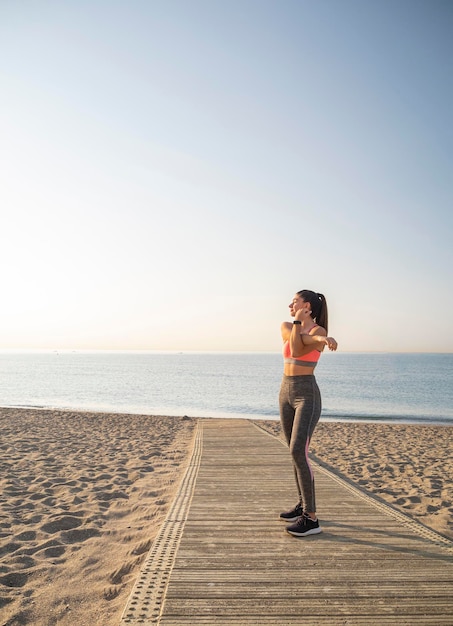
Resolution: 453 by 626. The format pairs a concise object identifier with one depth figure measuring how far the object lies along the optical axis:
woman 3.89
